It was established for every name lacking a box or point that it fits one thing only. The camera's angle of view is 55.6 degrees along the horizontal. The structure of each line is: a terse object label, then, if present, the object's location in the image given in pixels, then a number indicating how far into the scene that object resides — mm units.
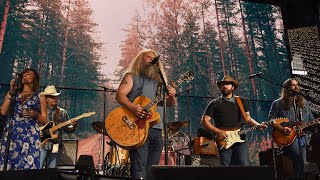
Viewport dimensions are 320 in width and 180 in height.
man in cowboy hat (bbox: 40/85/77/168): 4926
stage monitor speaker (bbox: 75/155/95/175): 2755
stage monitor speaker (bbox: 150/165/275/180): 1515
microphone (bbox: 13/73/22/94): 3000
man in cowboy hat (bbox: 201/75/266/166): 3875
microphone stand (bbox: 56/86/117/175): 5188
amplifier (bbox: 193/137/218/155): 5609
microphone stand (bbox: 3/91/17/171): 2859
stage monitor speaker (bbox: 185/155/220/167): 5555
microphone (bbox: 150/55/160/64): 3171
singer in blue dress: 3197
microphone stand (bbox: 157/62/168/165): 2917
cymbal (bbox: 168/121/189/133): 5426
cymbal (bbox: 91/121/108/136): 5223
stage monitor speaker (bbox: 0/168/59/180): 1834
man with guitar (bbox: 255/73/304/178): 4344
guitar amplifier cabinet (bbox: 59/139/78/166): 5930
